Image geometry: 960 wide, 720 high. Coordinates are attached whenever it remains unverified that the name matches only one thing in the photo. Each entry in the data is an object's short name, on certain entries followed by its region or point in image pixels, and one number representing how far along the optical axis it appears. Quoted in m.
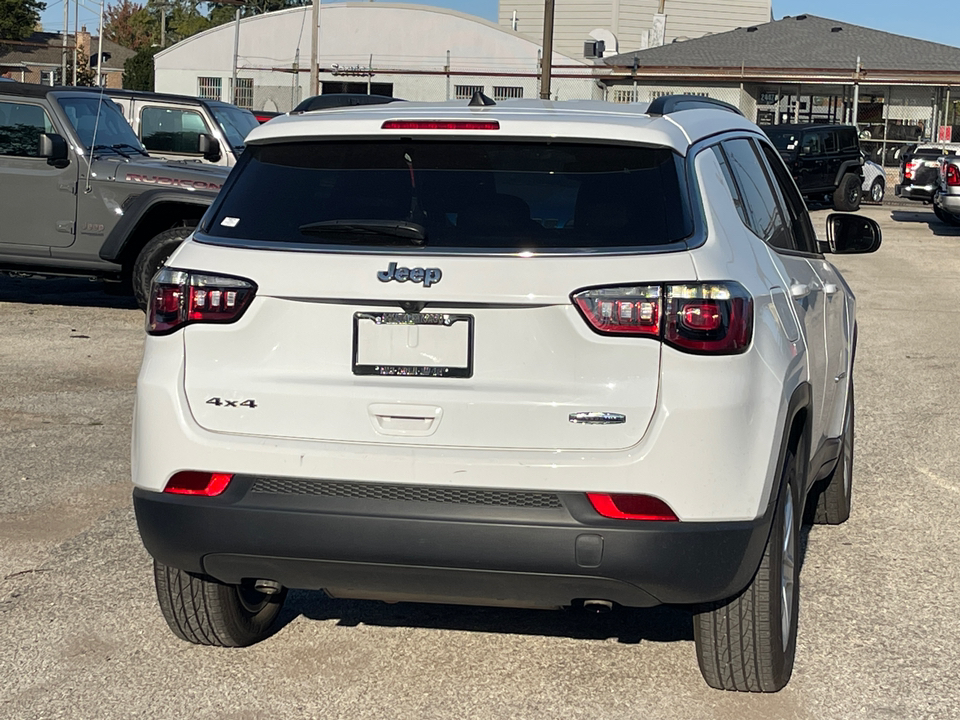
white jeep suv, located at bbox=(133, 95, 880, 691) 3.56
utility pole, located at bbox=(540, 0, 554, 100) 33.19
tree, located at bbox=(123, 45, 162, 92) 65.06
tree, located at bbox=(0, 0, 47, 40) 77.19
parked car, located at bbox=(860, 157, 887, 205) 32.62
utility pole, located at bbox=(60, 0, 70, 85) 78.81
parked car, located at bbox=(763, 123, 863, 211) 29.95
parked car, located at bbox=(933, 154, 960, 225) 23.95
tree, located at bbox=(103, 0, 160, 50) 110.38
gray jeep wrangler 12.05
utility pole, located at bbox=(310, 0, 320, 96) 44.25
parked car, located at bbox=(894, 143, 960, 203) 26.75
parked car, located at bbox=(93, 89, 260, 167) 14.67
